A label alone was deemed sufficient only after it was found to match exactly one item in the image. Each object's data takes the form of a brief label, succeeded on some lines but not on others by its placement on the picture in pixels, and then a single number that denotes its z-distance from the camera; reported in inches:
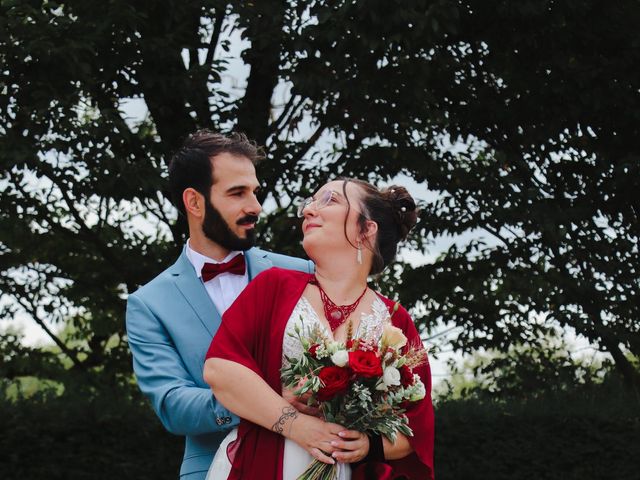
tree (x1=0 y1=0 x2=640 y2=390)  296.2
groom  135.9
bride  121.6
